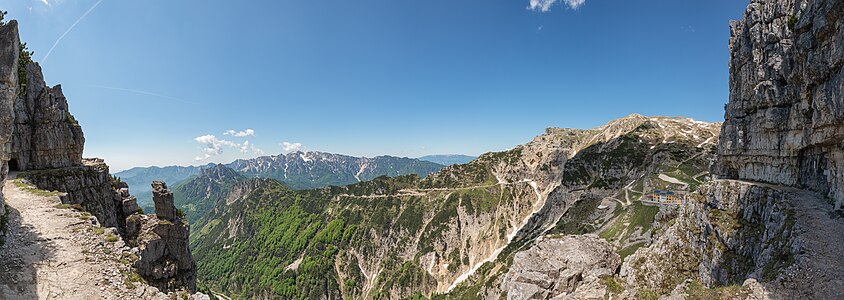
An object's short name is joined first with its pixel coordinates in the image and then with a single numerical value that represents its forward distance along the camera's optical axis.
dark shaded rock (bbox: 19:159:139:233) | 28.88
